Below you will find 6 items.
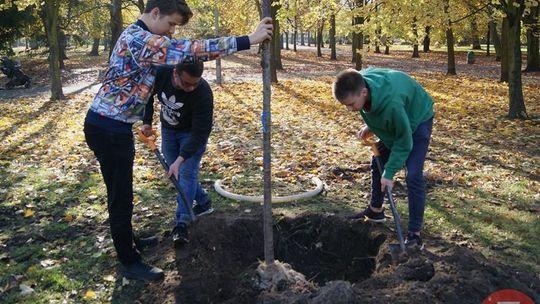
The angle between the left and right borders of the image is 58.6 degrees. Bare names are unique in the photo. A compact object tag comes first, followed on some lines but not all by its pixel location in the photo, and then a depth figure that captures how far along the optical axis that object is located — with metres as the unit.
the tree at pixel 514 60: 10.30
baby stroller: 18.83
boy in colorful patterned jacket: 2.88
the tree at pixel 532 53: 22.34
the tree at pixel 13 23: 22.62
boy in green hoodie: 3.41
